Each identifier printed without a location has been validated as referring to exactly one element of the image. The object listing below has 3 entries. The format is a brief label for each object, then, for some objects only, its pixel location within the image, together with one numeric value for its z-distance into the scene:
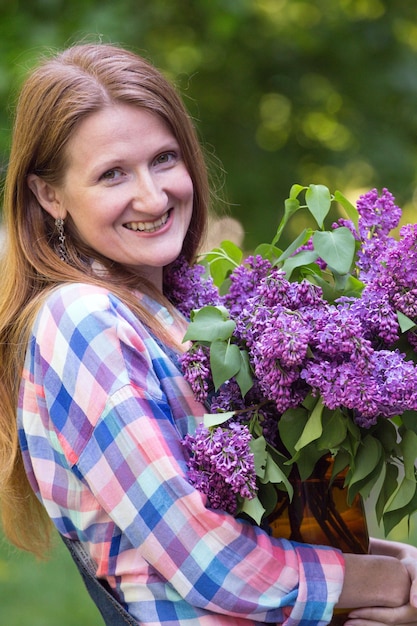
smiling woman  2.12
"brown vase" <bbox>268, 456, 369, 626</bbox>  2.19
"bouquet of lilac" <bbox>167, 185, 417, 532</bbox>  2.07
